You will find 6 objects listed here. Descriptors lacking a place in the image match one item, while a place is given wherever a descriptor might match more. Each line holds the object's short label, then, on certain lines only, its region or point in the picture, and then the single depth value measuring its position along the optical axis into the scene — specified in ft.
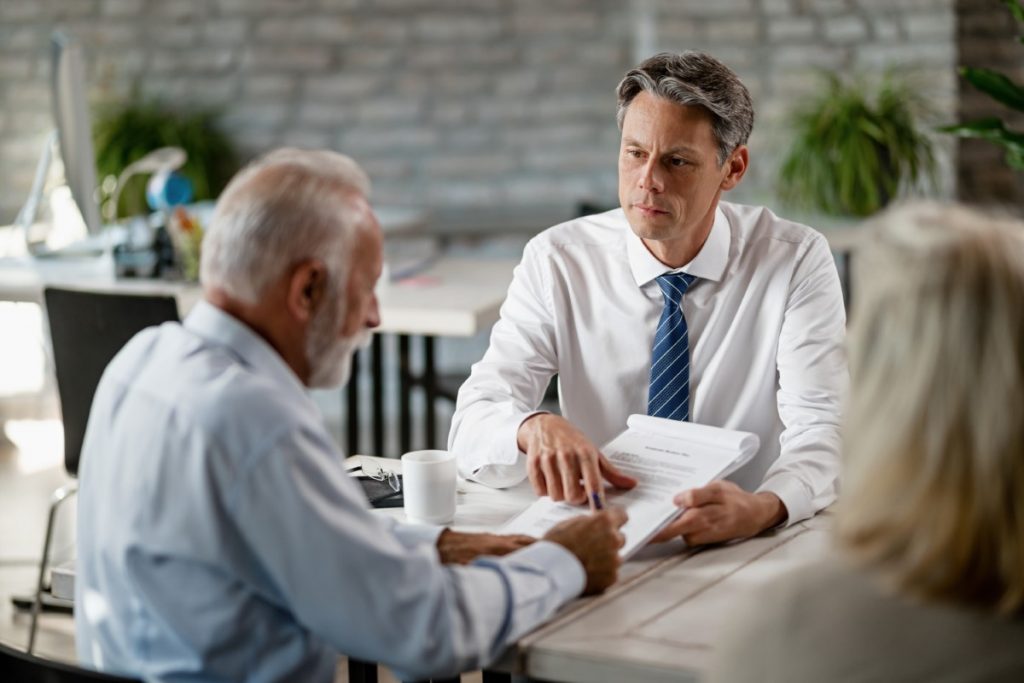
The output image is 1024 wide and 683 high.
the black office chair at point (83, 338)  9.82
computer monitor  12.66
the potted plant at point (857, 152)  16.28
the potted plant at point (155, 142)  18.47
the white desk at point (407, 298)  11.48
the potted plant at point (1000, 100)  10.05
